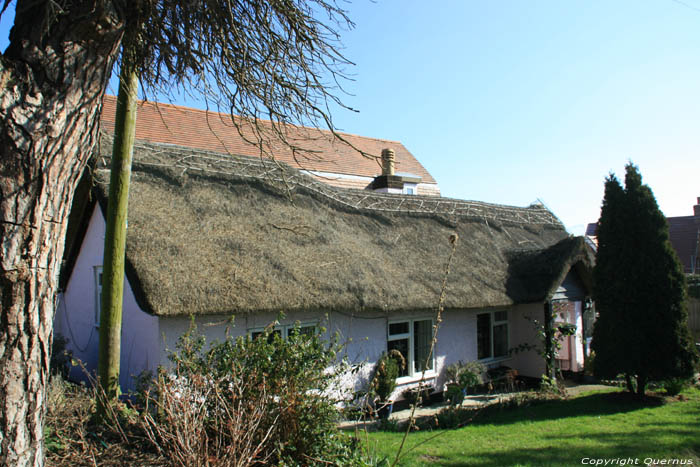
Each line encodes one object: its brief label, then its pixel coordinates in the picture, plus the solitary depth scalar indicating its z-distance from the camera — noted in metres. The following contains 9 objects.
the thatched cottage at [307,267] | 7.83
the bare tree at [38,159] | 2.47
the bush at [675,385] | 10.24
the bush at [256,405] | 4.04
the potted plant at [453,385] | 10.31
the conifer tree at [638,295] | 10.13
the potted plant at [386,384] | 9.46
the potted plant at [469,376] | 10.55
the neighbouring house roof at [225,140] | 18.16
